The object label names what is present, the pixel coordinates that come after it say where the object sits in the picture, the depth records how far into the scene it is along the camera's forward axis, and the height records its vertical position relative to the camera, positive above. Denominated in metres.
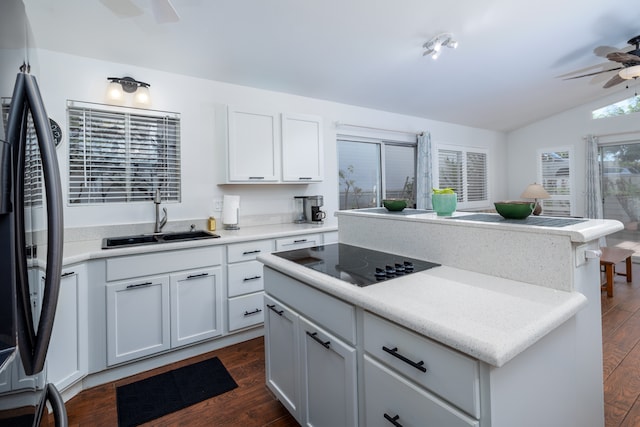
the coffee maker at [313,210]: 3.55 +0.07
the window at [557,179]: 5.81 +0.59
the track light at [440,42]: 2.86 +1.55
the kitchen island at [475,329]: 0.85 -0.35
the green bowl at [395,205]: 1.99 +0.06
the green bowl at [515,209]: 1.38 +0.01
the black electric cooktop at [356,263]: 1.36 -0.24
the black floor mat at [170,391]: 1.88 -1.12
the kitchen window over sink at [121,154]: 2.54 +0.56
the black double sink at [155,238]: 2.47 -0.15
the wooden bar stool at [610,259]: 3.42 -0.54
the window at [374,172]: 4.26 +0.61
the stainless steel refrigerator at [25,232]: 0.62 -0.02
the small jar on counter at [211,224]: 3.05 -0.06
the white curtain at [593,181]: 5.34 +0.48
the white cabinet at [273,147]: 2.98 +0.70
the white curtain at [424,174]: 4.82 +0.59
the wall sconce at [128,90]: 2.61 +1.09
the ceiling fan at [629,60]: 3.06 +1.46
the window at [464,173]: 5.48 +0.71
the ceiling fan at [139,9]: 1.79 +1.40
